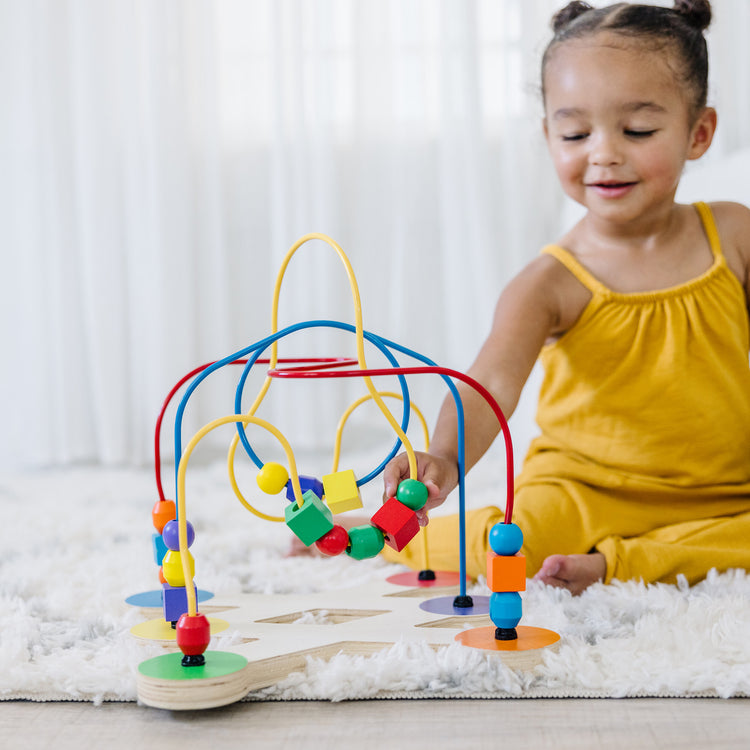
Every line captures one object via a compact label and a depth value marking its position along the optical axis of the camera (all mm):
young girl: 977
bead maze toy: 614
